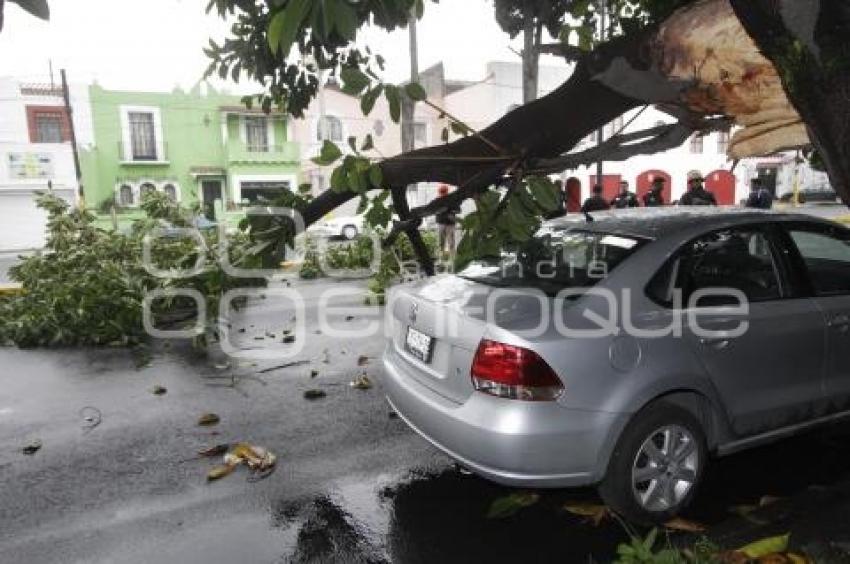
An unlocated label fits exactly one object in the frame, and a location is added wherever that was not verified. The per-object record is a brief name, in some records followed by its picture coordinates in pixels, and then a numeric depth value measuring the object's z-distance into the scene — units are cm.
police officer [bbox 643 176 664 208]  1068
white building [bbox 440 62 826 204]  3281
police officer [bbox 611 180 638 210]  1307
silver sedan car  315
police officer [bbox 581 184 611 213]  1019
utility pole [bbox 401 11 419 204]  1477
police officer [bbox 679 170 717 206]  930
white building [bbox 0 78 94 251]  2995
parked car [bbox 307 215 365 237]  2798
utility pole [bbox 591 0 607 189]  668
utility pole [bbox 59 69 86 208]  2866
